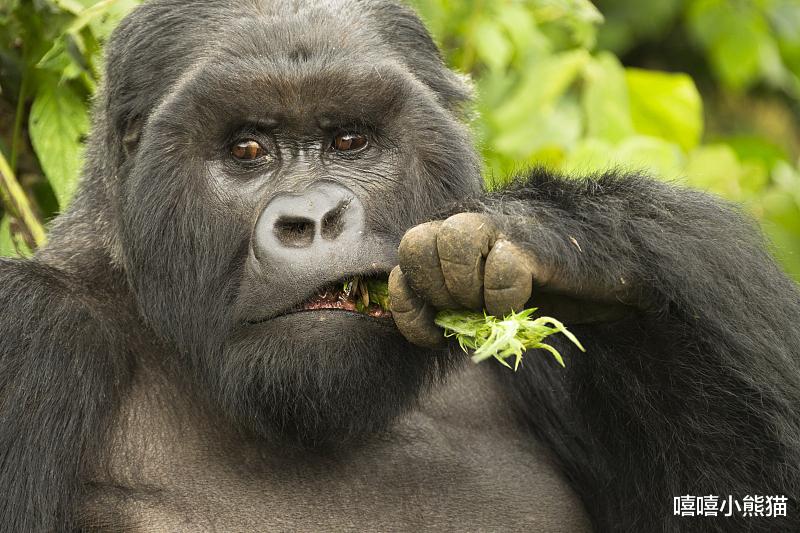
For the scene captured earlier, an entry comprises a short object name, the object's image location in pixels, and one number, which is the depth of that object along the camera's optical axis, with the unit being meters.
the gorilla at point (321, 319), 6.68
